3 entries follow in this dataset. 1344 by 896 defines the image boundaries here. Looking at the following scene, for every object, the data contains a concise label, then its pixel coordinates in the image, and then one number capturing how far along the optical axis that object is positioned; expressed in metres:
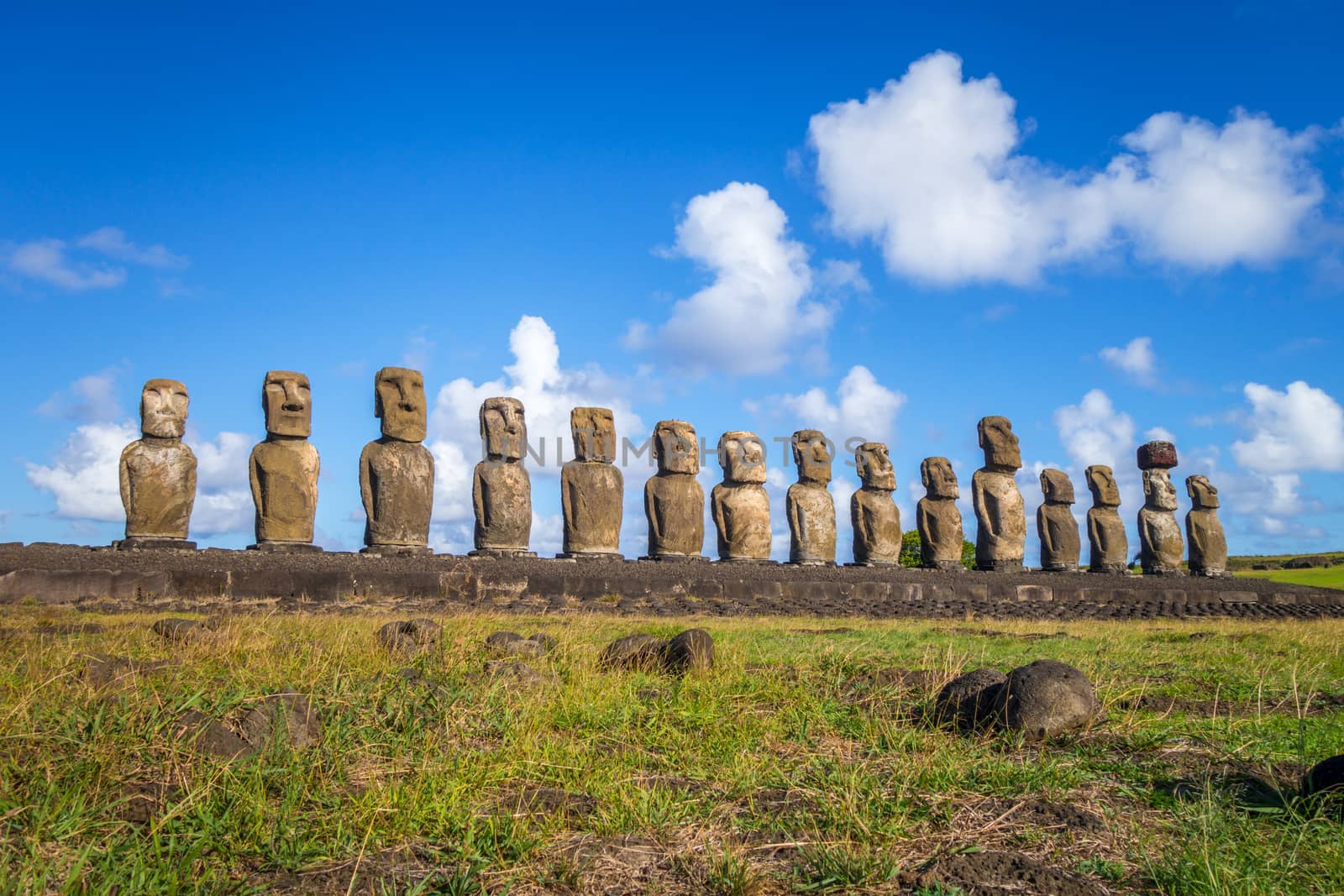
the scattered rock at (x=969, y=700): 4.77
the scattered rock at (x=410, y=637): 6.41
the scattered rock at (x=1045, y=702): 4.54
